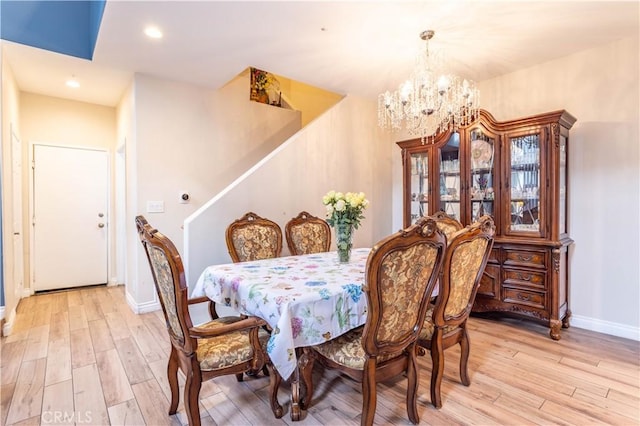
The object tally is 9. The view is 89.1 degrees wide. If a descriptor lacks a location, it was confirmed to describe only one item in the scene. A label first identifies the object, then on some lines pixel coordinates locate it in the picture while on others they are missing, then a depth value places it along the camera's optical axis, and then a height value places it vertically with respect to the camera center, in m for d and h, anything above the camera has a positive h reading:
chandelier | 2.67 +0.96
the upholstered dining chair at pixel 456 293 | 1.75 -0.49
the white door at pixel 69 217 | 4.34 -0.08
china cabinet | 2.88 +0.09
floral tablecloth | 1.58 -0.49
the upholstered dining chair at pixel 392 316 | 1.41 -0.50
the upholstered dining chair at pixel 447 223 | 2.89 -0.13
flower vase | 2.42 -0.24
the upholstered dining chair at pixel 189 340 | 1.46 -0.68
